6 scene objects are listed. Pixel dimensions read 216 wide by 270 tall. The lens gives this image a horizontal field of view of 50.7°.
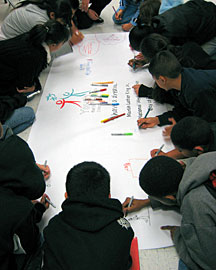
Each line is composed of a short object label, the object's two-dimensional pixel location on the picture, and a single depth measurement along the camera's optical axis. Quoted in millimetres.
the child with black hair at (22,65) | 1244
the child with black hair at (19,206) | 718
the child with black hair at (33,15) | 1512
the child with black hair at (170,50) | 1249
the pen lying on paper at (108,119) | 1213
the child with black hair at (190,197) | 731
